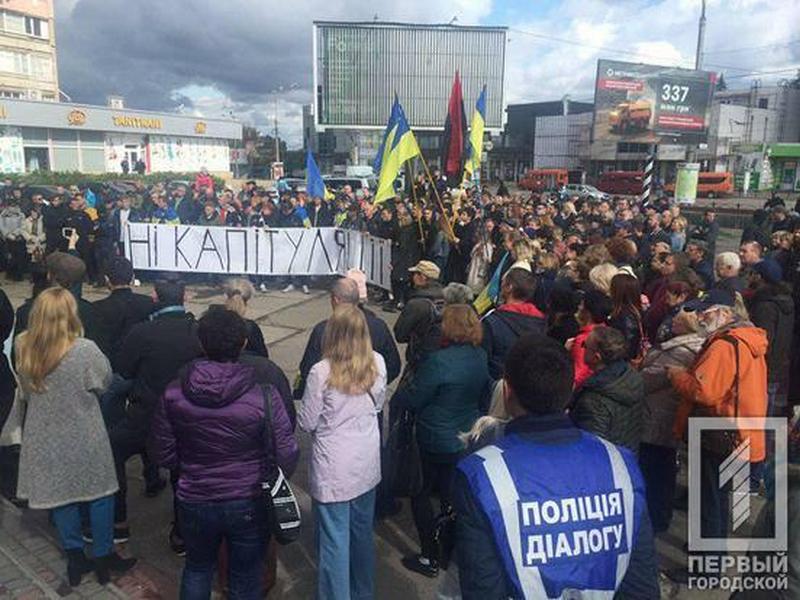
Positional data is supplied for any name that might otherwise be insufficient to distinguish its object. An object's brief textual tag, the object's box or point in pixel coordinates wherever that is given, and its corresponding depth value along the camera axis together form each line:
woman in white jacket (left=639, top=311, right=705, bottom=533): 3.96
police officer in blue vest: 1.79
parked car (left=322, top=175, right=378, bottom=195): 30.08
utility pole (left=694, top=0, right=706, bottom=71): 39.34
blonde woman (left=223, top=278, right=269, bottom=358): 4.01
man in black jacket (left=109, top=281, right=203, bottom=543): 3.70
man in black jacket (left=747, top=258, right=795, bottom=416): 5.02
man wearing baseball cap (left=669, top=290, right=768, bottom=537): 3.53
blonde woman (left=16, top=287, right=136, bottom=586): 3.42
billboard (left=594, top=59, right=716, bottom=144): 45.47
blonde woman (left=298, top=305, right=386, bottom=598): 3.18
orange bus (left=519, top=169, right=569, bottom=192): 51.91
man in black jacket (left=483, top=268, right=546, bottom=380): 4.30
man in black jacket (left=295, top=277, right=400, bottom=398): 3.77
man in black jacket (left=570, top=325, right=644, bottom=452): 3.21
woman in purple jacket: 2.76
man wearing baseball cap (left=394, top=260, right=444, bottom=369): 3.90
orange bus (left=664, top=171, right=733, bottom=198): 47.53
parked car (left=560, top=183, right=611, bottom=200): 39.25
